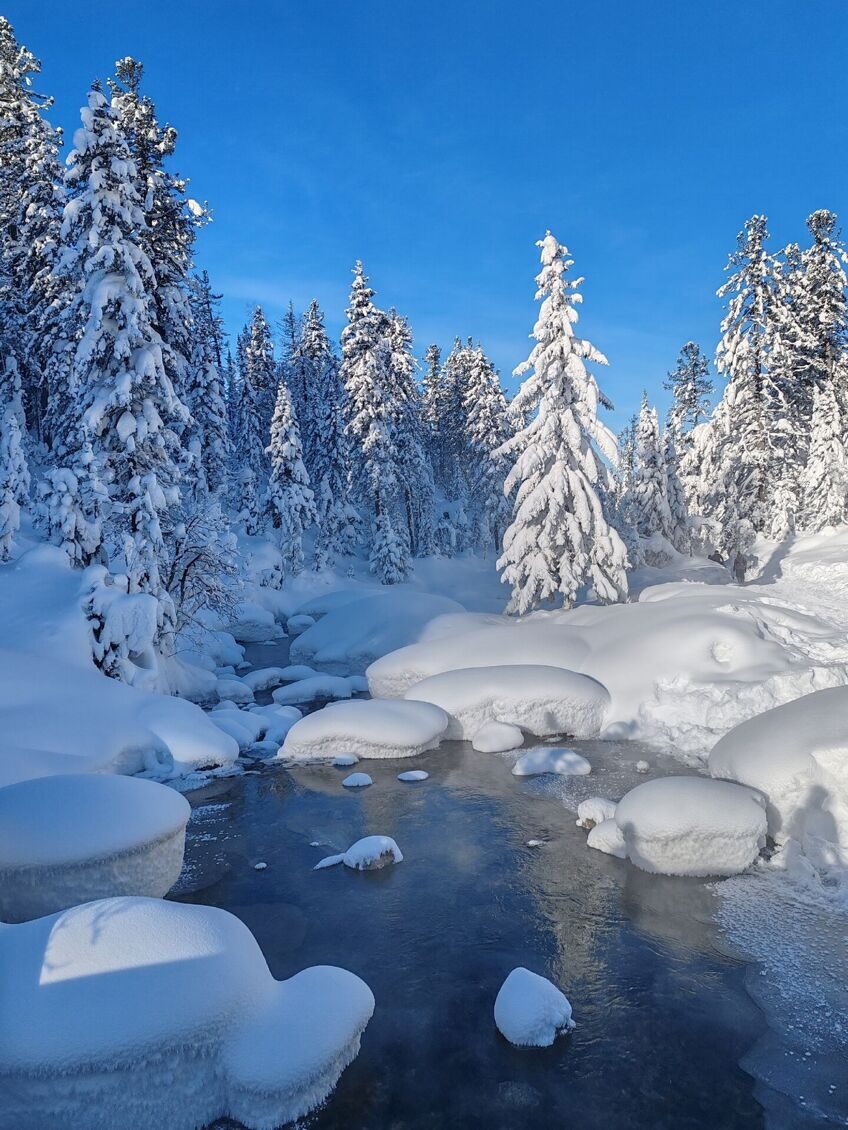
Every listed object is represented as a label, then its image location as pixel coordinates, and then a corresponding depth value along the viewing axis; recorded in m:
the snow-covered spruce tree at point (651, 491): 37.31
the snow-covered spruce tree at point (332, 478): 41.75
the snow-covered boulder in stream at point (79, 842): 6.87
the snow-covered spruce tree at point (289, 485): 38.94
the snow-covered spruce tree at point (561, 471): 21.89
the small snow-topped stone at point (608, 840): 9.12
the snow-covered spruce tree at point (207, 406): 33.34
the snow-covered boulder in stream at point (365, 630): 22.00
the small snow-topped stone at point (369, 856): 9.04
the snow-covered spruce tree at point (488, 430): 42.25
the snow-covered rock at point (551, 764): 12.33
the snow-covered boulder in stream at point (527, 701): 14.42
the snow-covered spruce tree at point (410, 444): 40.59
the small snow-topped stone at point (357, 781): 12.12
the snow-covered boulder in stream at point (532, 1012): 5.79
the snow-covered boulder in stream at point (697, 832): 8.45
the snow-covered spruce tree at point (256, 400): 49.16
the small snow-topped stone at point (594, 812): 10.02
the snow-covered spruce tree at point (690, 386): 48.19
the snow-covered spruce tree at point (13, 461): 25.12
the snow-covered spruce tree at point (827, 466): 30.23
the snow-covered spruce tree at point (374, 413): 36.09
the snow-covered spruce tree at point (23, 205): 28.00
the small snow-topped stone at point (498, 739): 13.77
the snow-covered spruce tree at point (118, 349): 16.36
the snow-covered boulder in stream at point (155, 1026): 4.56
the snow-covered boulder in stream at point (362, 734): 13.53
